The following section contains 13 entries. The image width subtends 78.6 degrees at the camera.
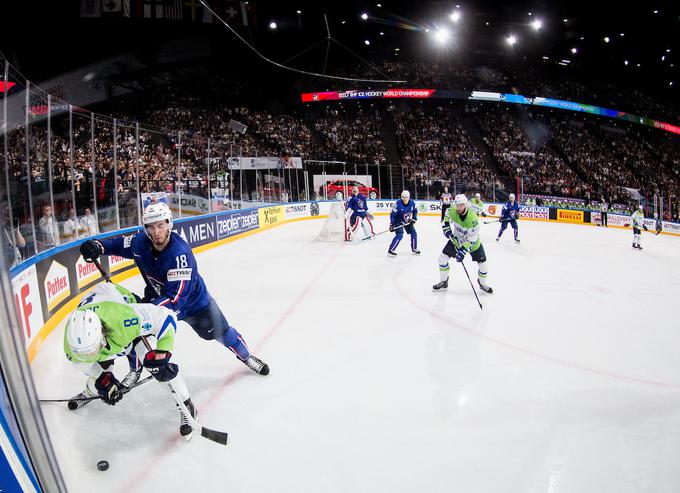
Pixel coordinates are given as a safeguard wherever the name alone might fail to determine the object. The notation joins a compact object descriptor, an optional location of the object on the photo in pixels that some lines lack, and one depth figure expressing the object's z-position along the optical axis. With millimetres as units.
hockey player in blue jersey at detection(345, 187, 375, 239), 12272
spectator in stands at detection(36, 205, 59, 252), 5133
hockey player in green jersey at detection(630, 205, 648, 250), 12180
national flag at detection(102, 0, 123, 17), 20812
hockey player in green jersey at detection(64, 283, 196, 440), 2316
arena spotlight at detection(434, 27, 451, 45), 26109
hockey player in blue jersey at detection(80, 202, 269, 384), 3059
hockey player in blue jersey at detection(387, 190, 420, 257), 10528
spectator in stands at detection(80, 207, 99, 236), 6742
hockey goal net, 12547
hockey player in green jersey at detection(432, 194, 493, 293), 6582
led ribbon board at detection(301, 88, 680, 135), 29234
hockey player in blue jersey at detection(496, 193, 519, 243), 13117
